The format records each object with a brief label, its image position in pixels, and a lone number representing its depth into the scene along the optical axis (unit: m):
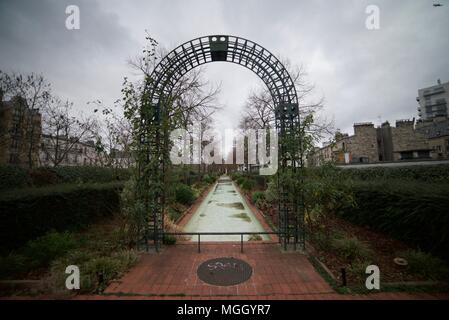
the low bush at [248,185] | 15.60
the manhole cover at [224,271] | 3.47
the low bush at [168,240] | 5.16
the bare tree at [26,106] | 11.42
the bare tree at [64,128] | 13.78
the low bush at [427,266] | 3.36
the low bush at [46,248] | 3.97
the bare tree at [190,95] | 12.28
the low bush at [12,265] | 3.51
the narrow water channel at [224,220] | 6.53
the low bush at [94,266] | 3.21
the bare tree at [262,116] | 13.70
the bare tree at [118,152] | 5.05
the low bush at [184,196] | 10.17
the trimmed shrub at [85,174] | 8.96
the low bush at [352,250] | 4.05
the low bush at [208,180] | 23.91
